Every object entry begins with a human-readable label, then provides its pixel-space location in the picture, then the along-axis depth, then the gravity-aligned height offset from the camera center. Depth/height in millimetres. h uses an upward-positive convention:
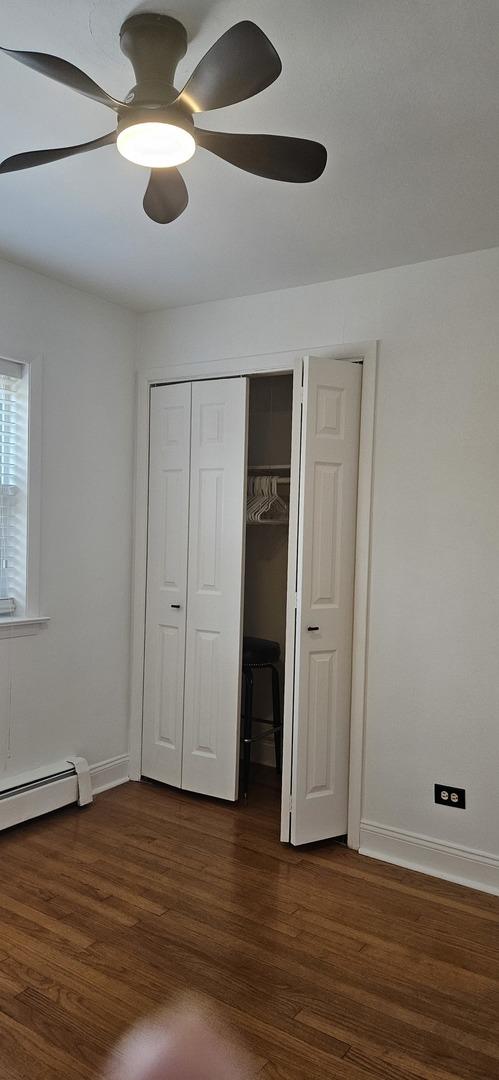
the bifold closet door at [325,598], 3189 -347
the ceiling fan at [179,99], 1419 +897
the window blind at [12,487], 3389 +119
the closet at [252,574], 3217 -281
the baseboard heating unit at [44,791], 3268 -1321
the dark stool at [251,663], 3836 -774
